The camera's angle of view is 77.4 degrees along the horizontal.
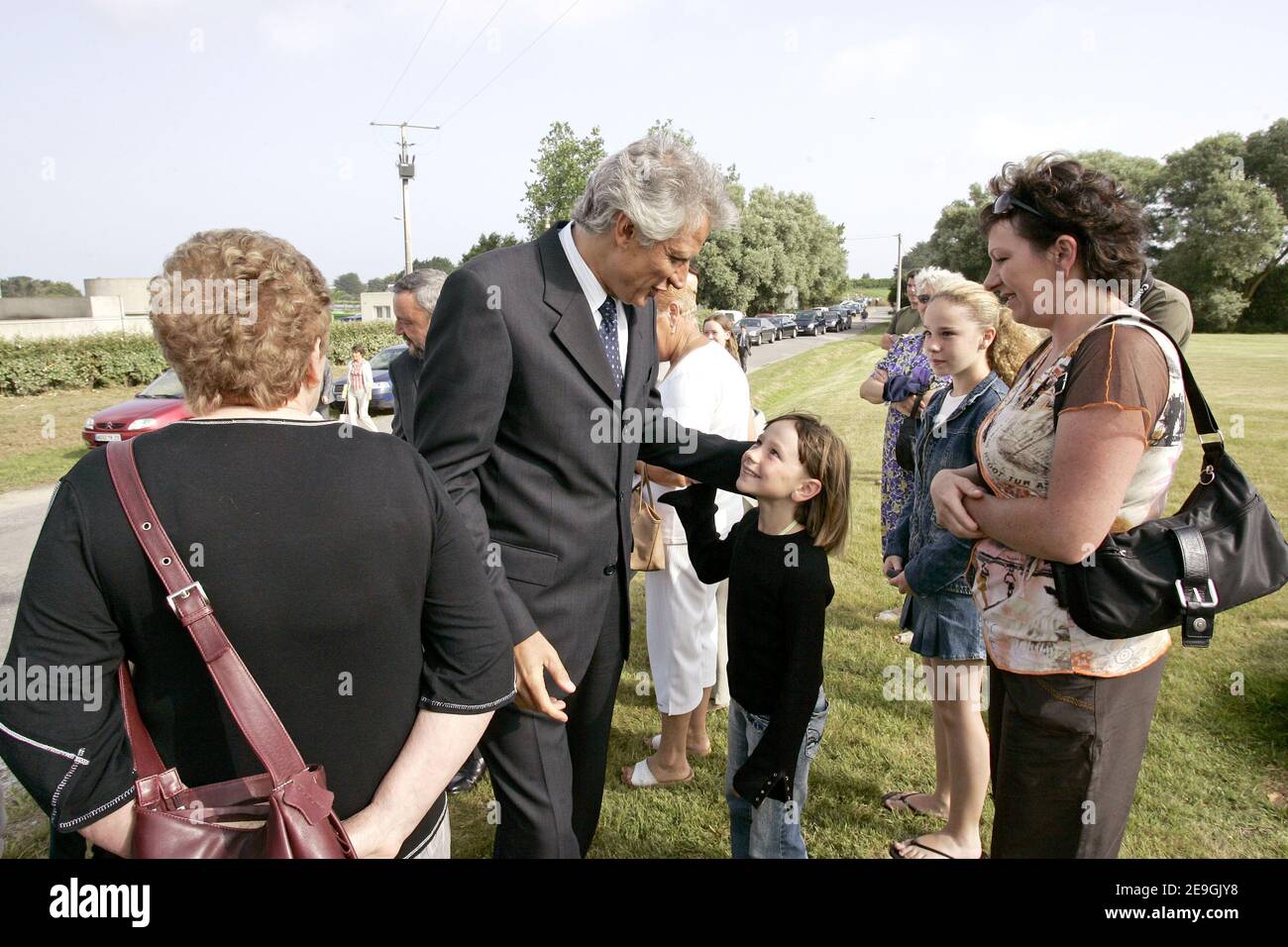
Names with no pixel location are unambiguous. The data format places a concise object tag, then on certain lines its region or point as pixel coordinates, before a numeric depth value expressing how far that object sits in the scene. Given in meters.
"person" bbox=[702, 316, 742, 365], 6.29
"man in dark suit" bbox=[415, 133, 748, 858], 2.03
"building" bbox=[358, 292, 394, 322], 50.19
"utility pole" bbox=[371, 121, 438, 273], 27.28
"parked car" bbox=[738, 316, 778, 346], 40.94
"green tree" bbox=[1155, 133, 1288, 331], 43.72
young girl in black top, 2.39
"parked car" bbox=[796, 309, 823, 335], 48.41
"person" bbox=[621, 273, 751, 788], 3.64
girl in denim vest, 3.00
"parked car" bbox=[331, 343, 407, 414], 16.89
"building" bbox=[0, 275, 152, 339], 29.06
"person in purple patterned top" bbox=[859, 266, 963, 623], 4.25
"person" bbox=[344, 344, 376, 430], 13.27
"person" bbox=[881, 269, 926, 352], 6.60
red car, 11.70
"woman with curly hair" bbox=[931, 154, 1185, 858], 1.73
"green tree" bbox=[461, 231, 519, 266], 51.44
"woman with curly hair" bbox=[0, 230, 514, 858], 1.23
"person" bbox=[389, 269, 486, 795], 4.41
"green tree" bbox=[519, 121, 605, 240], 35.75
